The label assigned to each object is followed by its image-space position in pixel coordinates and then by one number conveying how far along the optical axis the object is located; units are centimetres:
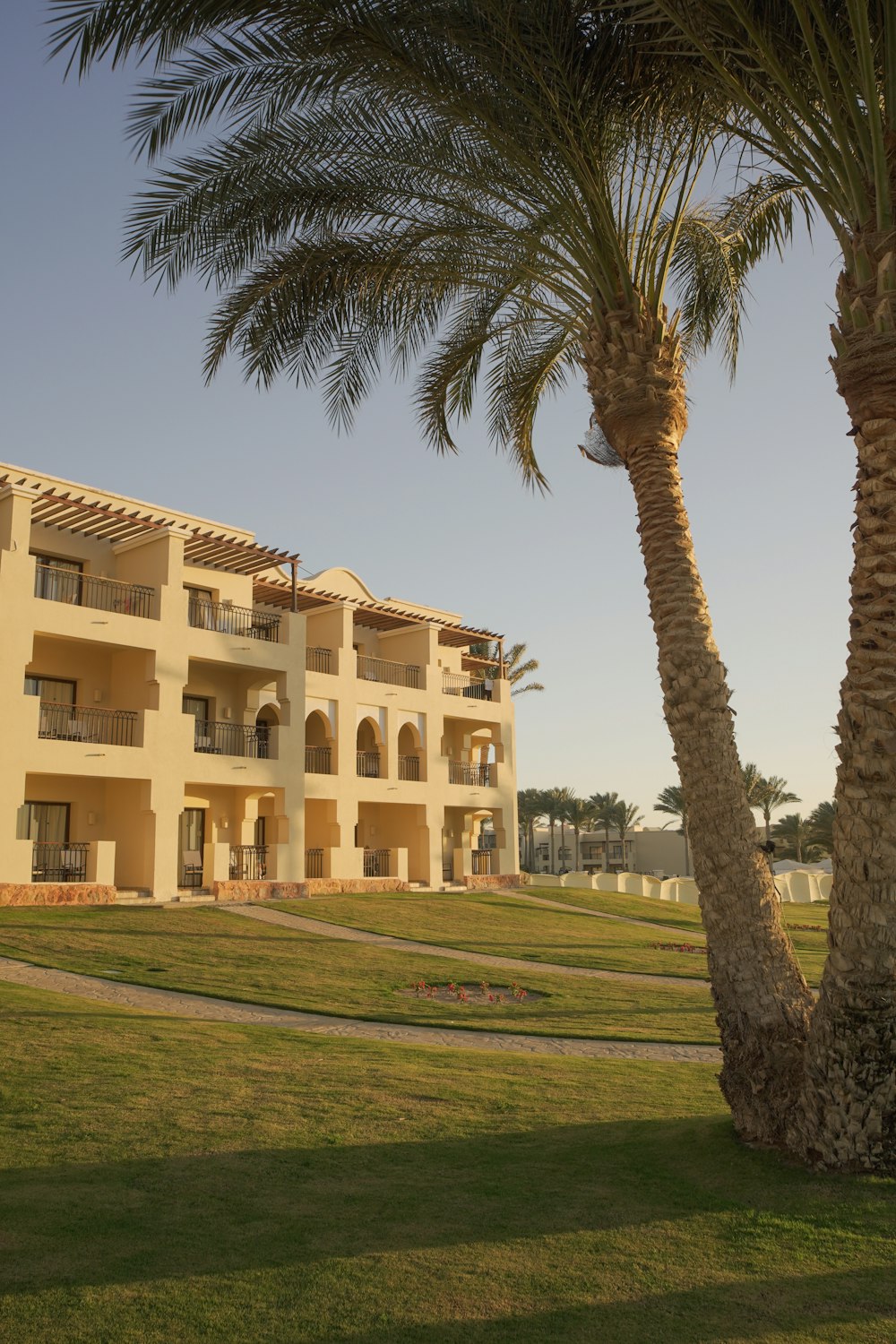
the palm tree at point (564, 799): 7606
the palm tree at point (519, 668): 5269
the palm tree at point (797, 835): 6544
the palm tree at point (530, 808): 7688
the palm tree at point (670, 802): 6931
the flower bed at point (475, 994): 1611
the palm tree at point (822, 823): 5428
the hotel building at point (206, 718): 2431
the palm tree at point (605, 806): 7731
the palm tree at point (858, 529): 636
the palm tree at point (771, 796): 6288
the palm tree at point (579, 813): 7612
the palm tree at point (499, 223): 749
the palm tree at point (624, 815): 7675
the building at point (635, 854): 8538
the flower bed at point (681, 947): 2402
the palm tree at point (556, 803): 7631
